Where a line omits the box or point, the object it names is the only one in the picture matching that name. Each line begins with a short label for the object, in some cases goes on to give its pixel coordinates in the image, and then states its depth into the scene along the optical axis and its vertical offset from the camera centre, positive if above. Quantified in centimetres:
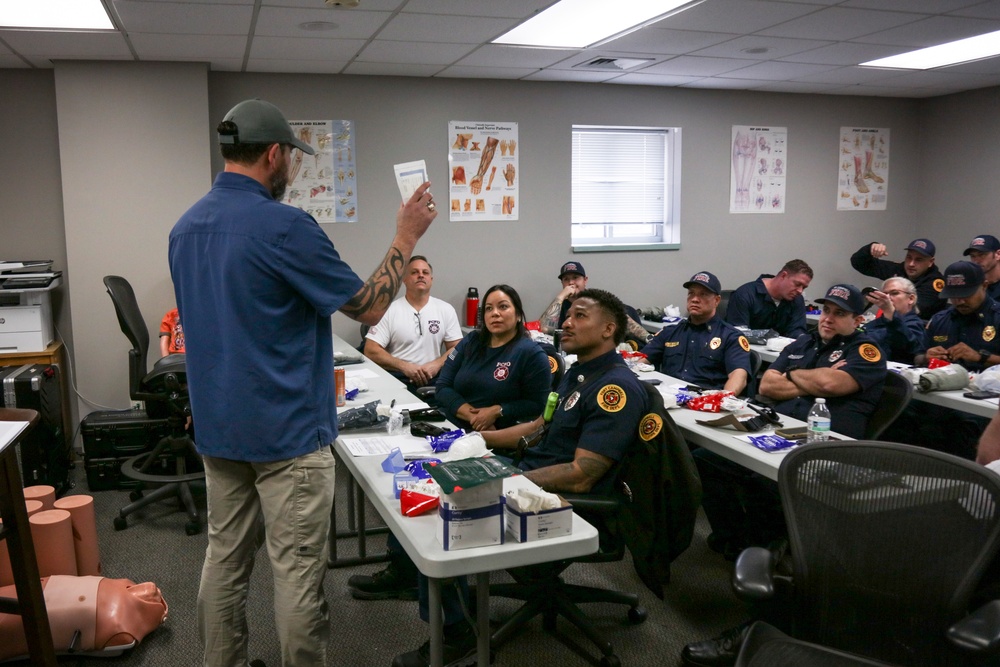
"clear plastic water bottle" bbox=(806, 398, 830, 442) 262 -66
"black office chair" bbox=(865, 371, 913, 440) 290 -64
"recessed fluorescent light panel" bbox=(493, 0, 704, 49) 379 +116
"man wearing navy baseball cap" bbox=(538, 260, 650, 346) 554 -40
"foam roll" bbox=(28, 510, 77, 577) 267 -104
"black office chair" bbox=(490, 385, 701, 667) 229 -80
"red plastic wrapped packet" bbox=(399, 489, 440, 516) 184 -63
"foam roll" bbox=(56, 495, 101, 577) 283 -108
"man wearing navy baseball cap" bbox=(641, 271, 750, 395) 371 -54
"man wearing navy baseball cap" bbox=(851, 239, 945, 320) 553 -28
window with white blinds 609 +42
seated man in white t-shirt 441 -53
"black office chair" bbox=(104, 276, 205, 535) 361 -80
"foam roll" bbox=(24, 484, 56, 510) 296 -98
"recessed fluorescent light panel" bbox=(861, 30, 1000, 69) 477 +122
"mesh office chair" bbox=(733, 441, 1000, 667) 164 -71
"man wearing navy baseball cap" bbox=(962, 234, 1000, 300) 511 -14
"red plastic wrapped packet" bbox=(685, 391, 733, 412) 302 -65
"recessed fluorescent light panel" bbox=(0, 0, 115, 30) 354 +110
